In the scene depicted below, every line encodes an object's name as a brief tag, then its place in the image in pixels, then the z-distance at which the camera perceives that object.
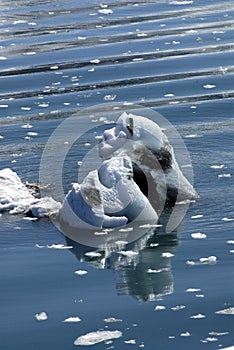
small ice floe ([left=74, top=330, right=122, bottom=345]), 14.37
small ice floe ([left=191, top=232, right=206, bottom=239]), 18.05
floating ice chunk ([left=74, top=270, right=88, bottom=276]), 16.83
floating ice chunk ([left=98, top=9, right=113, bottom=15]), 38.91
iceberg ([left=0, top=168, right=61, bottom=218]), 19.33
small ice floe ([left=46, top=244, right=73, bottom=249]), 17.95
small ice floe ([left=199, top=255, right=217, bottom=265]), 17.03
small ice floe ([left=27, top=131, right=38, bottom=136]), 24.58
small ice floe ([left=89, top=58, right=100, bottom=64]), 31.33
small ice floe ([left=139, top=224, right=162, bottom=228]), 18.61
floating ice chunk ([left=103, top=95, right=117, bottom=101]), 27.27
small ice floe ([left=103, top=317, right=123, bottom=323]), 14.99
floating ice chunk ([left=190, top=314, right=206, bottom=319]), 15.00
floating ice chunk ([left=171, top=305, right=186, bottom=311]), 15.33
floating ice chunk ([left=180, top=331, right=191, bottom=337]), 14.48
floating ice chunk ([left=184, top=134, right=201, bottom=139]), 23.58
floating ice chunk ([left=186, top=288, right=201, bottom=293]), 15.96
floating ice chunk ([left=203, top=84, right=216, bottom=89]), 28.31
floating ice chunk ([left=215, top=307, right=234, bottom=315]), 15.08
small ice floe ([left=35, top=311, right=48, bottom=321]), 15.22
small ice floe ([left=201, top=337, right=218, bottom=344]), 14.25
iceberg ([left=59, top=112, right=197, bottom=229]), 18.61
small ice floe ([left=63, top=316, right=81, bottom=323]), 15.09
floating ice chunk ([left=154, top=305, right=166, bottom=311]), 15.37
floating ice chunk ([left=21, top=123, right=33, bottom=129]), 25.15
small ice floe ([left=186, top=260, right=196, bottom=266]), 17.03
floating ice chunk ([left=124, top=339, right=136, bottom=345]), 14.30
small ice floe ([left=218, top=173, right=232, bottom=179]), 20.73
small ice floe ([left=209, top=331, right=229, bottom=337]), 14.41
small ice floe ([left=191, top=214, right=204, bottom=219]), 18.89
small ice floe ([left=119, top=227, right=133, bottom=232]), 18.50
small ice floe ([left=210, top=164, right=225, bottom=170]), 21.22
